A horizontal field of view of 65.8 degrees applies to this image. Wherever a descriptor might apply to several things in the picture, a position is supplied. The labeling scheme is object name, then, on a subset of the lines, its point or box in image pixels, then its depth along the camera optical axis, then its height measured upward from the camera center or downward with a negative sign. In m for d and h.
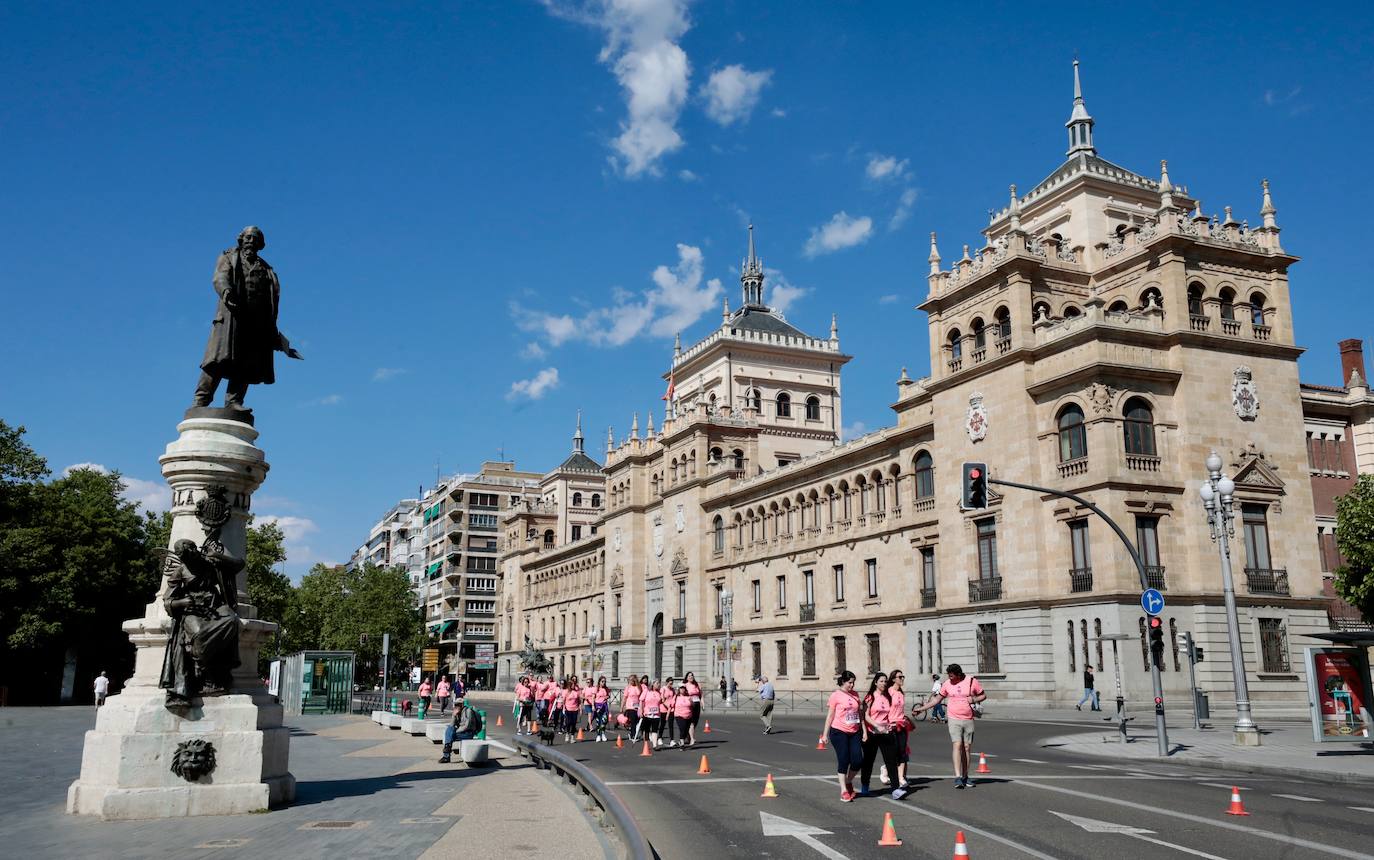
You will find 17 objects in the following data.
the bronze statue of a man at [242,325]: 13.93 +4.32
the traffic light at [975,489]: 23.97 +3.60
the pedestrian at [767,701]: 31.97 -1.43
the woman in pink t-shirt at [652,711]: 25.87 -1.36
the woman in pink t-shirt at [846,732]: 14.85 -1.09
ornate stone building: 37.25 +7.21
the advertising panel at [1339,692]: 21.36 -0.85
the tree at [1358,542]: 36.22 +3.62
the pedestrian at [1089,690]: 35.25 -1.28
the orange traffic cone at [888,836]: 11.10 -1.88
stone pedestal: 12.02 -0.80
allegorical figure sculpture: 12.39 +0.31
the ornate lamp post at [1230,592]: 23.66 +1.30
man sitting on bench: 19.94 -1.49
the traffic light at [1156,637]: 23.06 +0.29
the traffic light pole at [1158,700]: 22.45 -1.04
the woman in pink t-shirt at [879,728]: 15.45 -1.08
